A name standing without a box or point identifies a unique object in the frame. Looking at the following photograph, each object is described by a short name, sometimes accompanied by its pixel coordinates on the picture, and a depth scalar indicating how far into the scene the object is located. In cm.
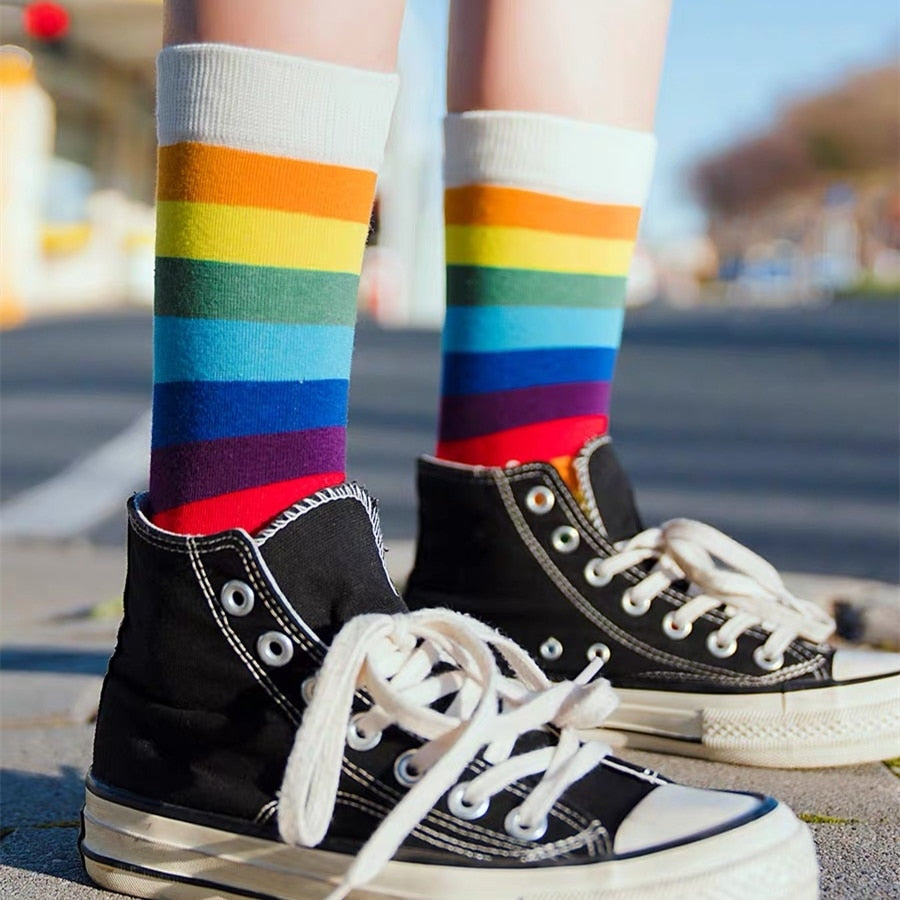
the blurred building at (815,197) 3578
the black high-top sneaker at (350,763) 78
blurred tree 3538
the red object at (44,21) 689
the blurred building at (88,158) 1267
